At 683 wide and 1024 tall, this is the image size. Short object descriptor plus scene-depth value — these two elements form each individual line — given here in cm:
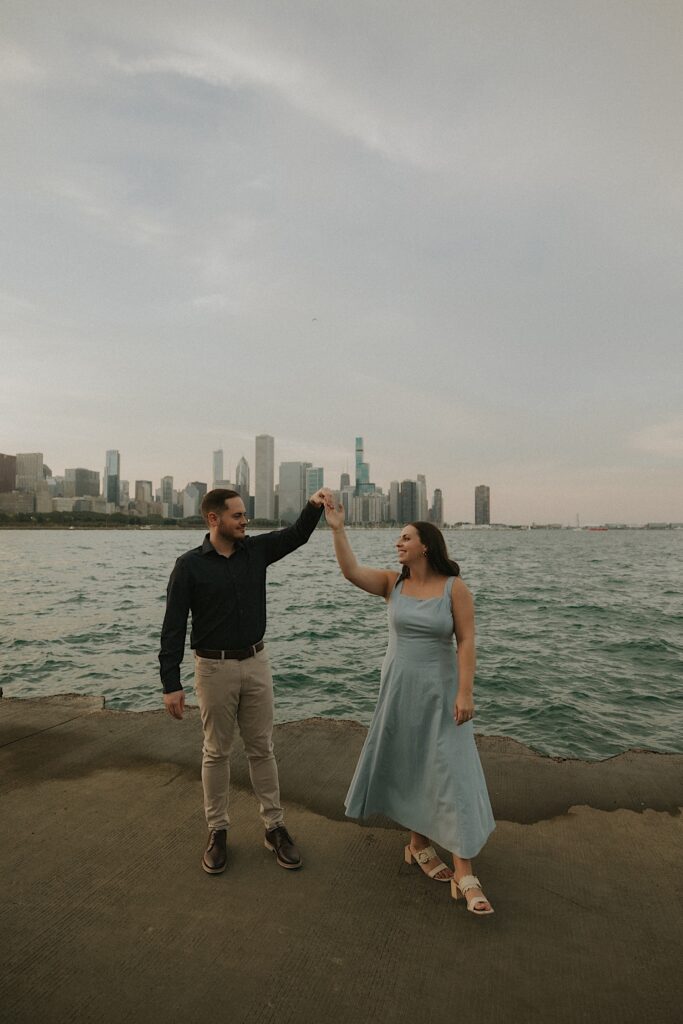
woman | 327
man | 359
